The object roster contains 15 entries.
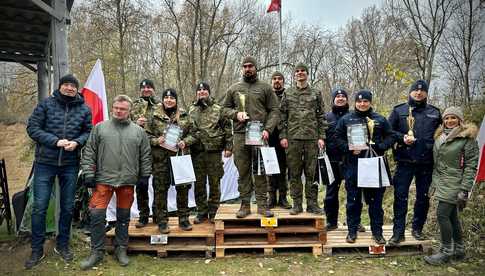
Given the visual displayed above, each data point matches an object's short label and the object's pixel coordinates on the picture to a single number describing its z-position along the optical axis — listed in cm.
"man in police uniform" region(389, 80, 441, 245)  442
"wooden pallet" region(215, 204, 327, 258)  460
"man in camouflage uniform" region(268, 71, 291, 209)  504
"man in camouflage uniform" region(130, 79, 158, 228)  492
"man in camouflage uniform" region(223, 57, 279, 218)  463
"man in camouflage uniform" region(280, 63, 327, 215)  467
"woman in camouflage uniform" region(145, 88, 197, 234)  467
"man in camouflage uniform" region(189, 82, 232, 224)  487
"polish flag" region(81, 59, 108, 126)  563
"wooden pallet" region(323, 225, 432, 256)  461
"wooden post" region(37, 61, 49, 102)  904
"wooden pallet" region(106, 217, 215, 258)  461
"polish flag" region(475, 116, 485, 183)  468
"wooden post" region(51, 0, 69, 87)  533
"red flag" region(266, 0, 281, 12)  1086
